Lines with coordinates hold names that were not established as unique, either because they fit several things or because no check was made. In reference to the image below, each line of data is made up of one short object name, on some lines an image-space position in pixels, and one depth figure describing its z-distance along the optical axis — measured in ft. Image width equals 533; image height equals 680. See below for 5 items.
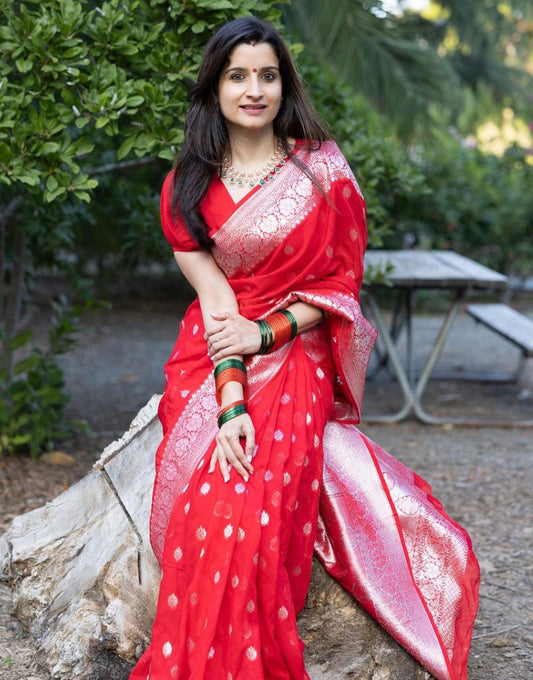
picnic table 17.47
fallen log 8.14
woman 7.30
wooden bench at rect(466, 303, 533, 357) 19.07
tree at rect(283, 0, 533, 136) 20.77
